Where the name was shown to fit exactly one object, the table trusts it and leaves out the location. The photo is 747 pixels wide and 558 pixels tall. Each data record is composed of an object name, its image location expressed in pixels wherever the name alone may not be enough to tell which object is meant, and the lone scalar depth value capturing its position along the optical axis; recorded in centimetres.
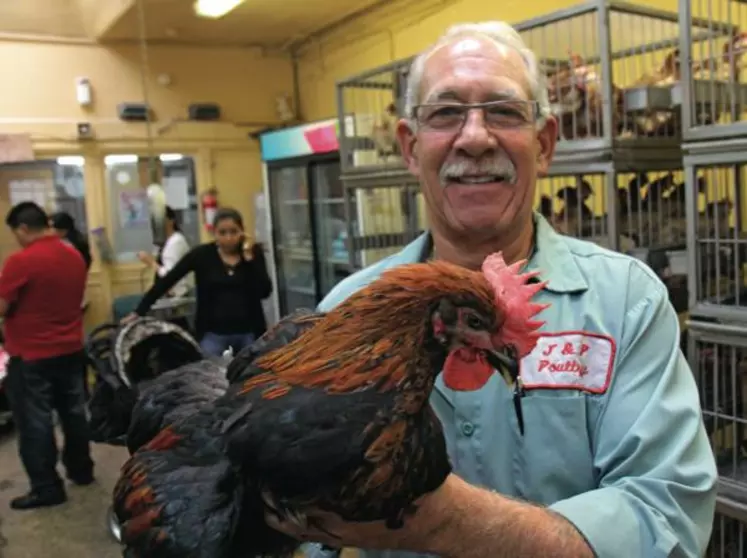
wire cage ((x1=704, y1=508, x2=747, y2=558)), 218
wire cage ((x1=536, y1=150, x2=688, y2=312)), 240
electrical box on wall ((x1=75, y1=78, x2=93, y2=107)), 705
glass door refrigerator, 620
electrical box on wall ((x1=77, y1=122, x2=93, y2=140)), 703
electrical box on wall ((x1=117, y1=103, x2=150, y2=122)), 723
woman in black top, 452
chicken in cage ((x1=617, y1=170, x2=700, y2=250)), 261
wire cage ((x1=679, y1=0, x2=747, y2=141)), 201
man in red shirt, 425
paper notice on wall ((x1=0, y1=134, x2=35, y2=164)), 670
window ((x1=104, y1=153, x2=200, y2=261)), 745
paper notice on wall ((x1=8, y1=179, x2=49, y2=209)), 708
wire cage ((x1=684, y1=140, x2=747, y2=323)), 198
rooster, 85
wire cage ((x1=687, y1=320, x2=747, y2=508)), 202
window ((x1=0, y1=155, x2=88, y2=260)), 705
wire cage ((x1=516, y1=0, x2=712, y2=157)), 230
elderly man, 94
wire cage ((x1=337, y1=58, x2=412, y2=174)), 336
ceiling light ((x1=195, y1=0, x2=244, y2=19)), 571
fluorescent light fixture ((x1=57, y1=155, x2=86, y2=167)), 720
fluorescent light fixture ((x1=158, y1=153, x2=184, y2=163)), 769
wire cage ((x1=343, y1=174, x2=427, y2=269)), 358
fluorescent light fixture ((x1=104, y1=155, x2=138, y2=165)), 738
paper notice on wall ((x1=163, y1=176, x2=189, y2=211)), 778
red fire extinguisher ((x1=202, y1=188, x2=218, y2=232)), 765
